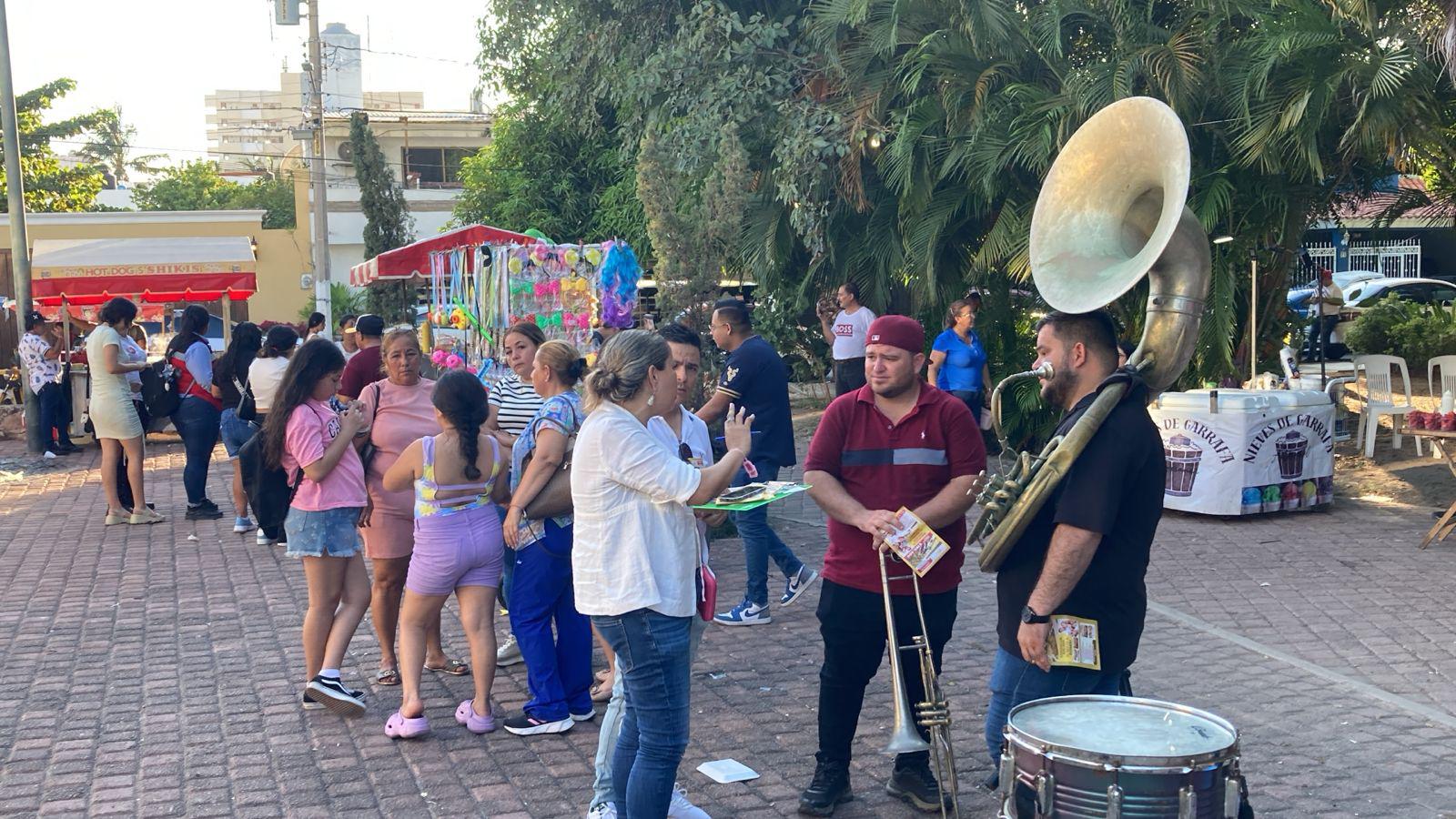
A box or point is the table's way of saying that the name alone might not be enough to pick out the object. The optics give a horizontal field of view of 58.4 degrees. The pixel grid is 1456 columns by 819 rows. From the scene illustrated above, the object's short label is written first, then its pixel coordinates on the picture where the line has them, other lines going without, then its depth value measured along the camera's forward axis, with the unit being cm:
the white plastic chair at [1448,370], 1259
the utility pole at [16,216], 1574
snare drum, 290
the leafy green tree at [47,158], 3734
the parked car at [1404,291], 2478
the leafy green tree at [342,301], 3741
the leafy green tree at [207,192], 6538
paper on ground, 501
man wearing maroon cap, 446
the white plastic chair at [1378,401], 1230
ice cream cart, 987
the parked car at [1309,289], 2084
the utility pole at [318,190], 2605
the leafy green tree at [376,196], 3281
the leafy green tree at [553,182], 2708
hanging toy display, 1005
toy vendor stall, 999
